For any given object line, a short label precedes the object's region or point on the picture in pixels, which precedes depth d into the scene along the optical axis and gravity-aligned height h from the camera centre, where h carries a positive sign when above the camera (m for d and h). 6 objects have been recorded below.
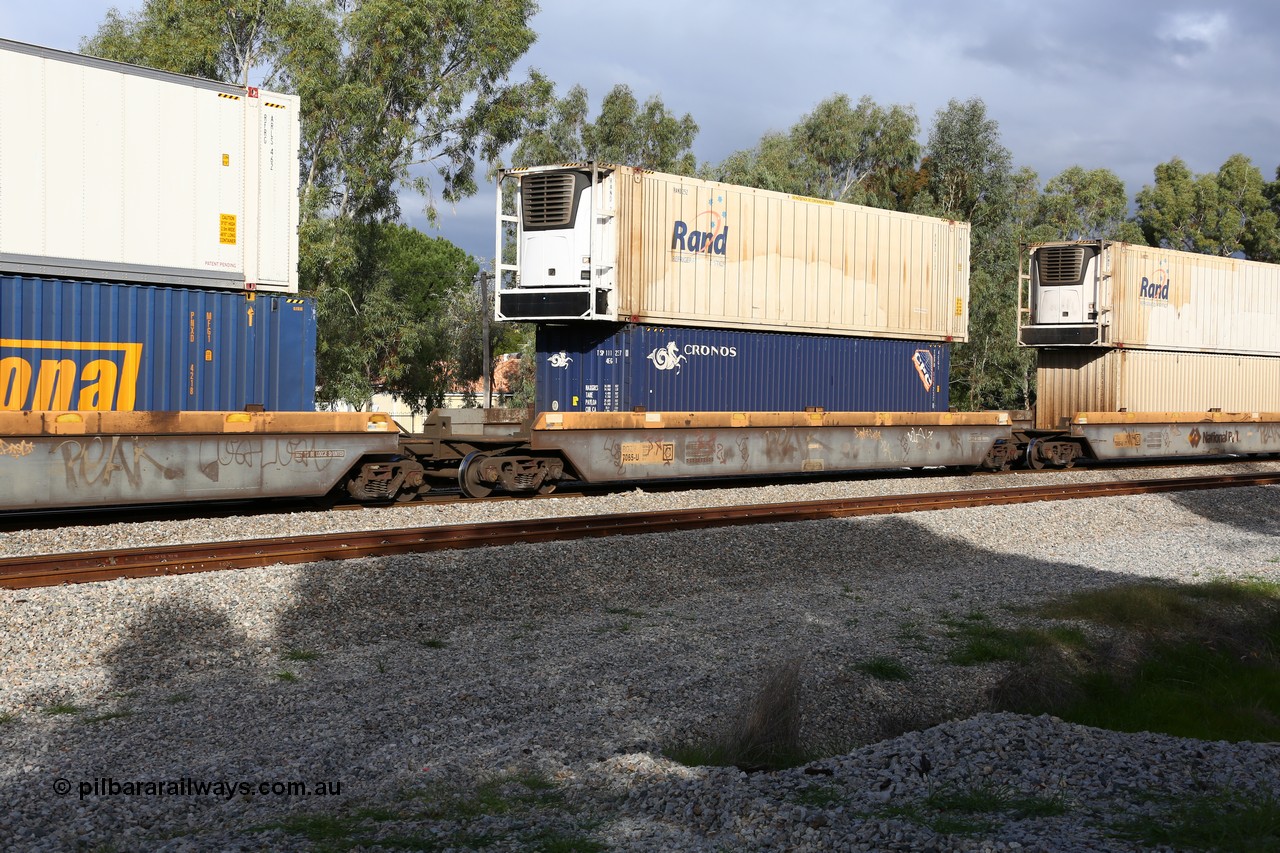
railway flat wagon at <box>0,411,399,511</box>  11.91 -0.68
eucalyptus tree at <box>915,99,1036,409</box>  47.69 +9.14
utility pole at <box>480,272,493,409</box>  34.94 +2.71
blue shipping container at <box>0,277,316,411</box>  12.37 +0.65
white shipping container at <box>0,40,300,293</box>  12.41 +2.83
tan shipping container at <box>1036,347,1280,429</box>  24.38 +0.81
